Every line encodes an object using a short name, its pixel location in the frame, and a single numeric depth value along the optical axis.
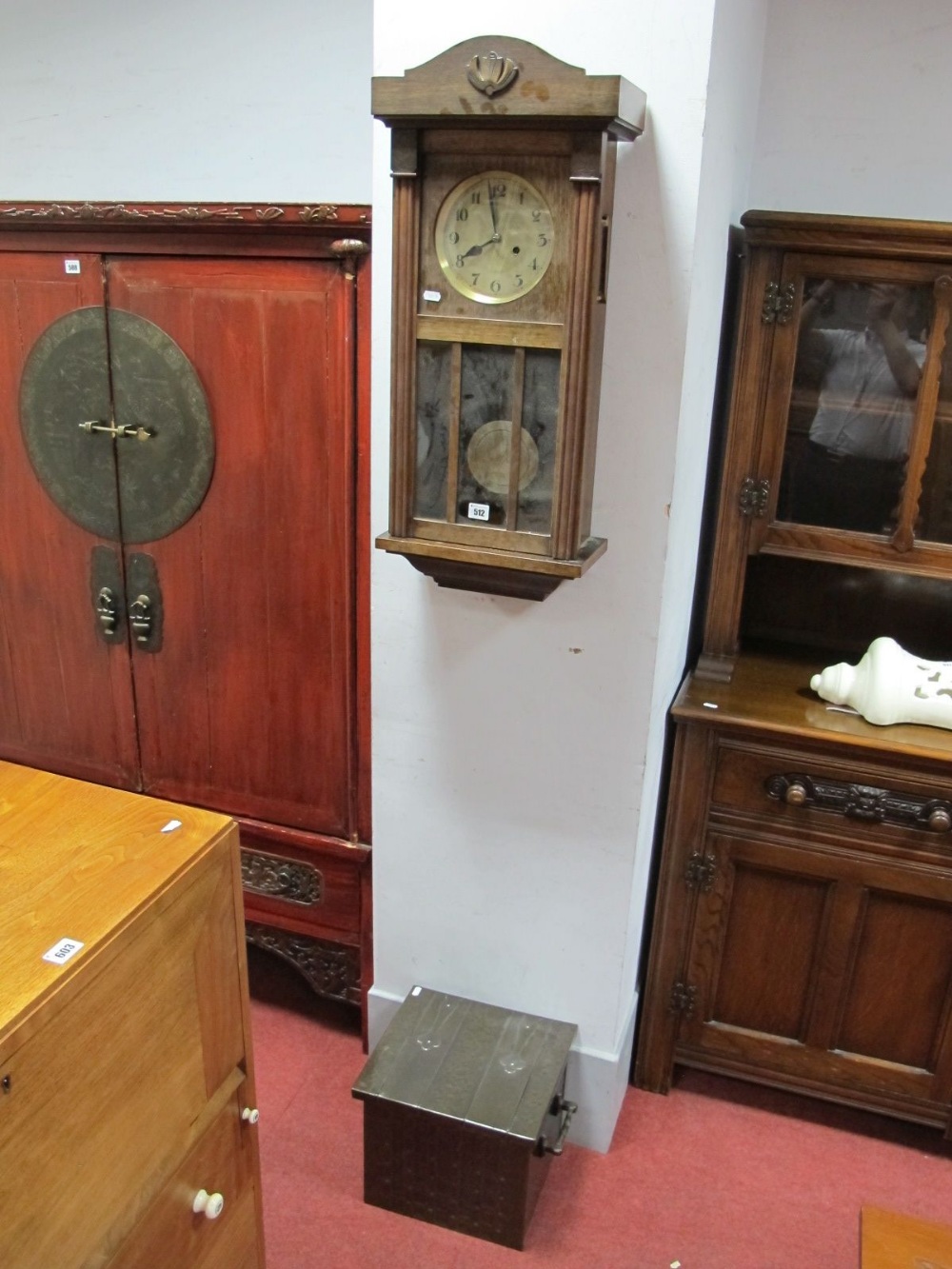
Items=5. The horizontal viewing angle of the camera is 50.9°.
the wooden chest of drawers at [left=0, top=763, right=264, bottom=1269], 0.90
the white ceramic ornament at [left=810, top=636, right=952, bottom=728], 1.75
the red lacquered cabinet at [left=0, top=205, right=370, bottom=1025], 1.75
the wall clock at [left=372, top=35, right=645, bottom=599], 1.27
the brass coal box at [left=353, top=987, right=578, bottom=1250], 1.65
